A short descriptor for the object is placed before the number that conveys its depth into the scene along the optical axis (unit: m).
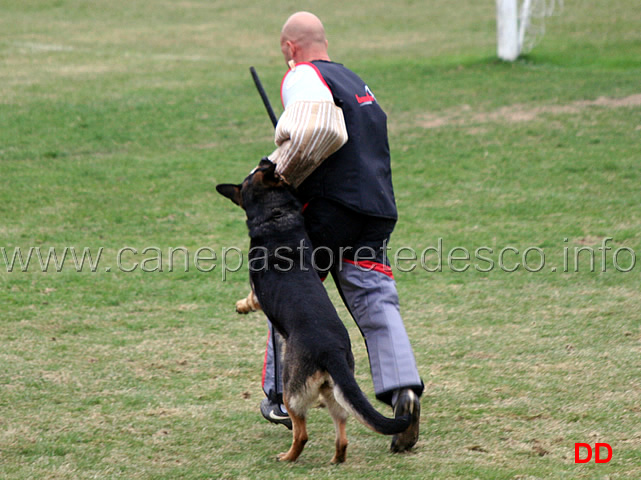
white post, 33.09
